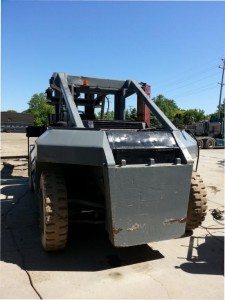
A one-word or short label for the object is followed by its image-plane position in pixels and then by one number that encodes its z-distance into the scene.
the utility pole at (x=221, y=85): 27.17
